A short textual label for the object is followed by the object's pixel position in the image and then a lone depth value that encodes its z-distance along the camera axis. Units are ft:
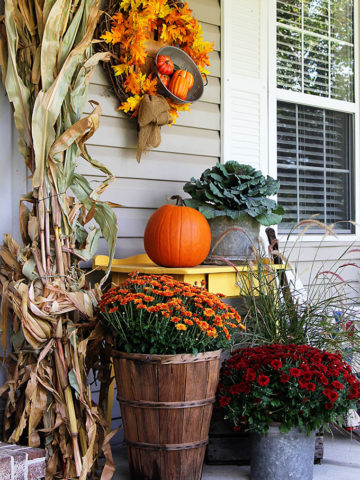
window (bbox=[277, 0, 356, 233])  12.30
